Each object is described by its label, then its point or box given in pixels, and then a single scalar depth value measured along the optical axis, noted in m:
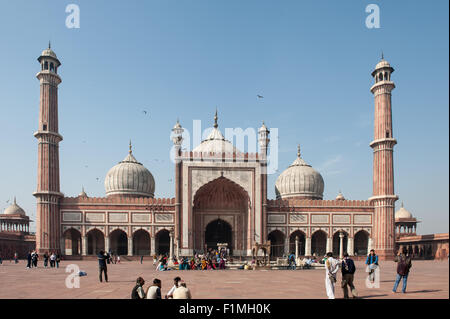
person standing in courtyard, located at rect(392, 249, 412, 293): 11.09
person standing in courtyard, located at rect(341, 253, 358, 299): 10.22
